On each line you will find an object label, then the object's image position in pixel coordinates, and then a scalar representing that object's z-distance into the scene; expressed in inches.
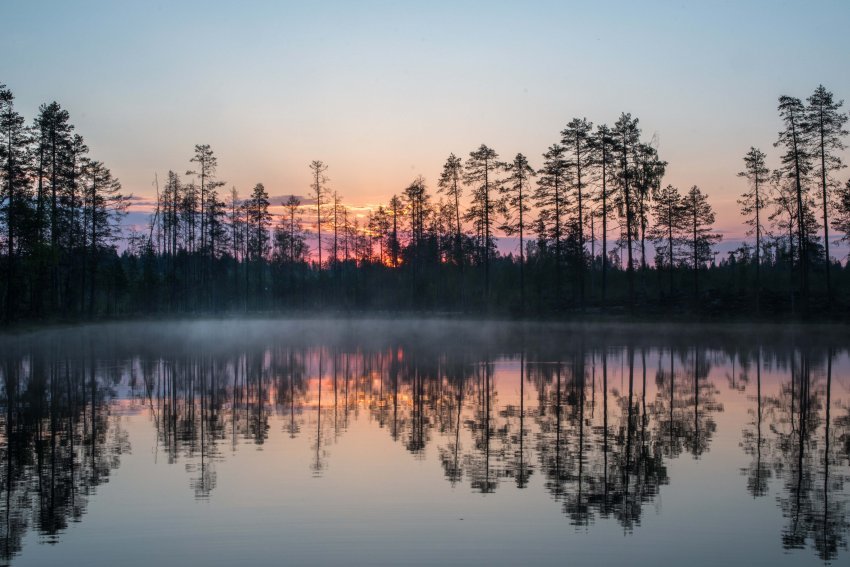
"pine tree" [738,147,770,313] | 2645.2
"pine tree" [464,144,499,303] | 3046.3
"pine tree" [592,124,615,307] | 2618.1
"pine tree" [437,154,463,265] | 3189.0
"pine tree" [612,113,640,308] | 2615.7
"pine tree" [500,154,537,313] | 2935.5
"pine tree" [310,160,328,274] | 3624.5
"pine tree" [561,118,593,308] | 2662.4
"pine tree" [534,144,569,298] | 2775.6
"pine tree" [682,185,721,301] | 3245.6
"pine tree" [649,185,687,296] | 3203.7
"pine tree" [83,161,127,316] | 2970.0
